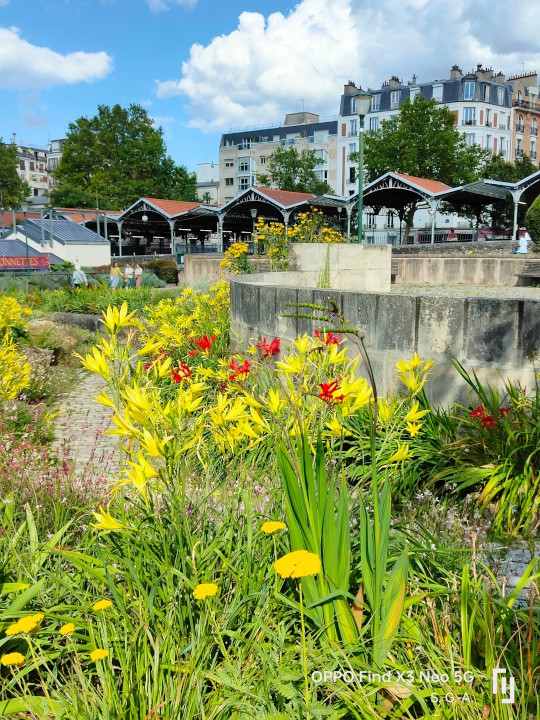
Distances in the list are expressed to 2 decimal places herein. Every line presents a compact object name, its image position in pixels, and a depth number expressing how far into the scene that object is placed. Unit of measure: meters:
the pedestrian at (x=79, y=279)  18.53
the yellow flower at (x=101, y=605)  1.86
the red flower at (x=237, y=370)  3.28
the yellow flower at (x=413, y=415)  2.75
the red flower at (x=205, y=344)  4.56
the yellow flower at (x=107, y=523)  2.10
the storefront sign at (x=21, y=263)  26.62
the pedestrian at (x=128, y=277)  21.60
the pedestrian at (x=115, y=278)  19.47
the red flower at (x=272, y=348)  4.02
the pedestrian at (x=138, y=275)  24.57
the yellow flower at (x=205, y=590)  1.72
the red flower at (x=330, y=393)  2.68
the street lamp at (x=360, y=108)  18.43
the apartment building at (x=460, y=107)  79.44
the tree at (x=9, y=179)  71.25
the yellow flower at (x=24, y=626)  1.67
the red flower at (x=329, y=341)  3.22
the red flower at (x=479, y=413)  4.12
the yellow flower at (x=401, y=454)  2.54
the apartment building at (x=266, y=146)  89.62
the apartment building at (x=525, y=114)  83.88
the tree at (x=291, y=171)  68.00
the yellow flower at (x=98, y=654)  1.72
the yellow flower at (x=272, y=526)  1.88
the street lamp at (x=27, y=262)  25.57
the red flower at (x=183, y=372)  3.26
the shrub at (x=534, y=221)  20.98
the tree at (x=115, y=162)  65.31
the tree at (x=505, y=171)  54.56
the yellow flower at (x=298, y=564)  1.55
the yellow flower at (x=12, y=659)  1.70
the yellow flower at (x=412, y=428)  2.91
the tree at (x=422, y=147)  51.47
